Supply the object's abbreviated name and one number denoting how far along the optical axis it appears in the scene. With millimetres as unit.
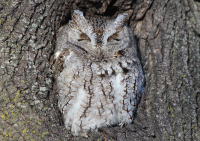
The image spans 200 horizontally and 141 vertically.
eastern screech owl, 3809
